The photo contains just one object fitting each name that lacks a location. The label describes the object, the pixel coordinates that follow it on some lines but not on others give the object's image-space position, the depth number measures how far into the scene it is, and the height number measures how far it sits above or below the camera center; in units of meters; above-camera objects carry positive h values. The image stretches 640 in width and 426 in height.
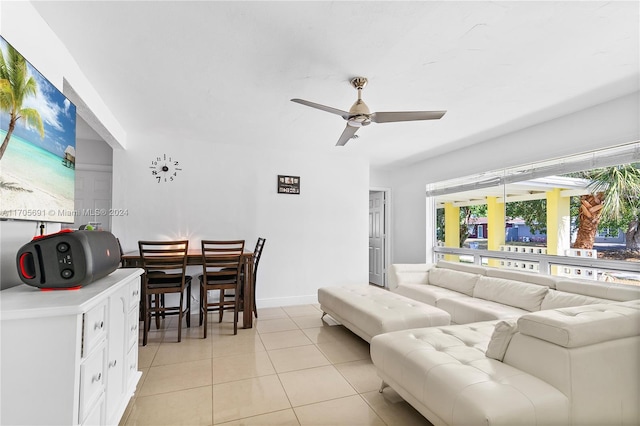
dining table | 3.48 -0.66
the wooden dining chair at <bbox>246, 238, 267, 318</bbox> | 3.92 -0.62
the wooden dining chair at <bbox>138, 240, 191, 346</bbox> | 3.13 -0.64
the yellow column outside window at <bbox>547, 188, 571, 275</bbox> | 3.52 -0.03
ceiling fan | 2.42 +0.86
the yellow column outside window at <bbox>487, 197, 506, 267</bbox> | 4.28 -0.06
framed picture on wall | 4.76 +0.57
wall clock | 4.14 +0.71
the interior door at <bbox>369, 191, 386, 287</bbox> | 6.39 -0.35
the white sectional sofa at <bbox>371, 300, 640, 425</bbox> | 1.36 -0.78
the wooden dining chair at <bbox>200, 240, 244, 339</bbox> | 3.37 -0.63
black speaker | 1.36 -0.19
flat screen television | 1.37 +0.39
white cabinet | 1.13 -0.54
